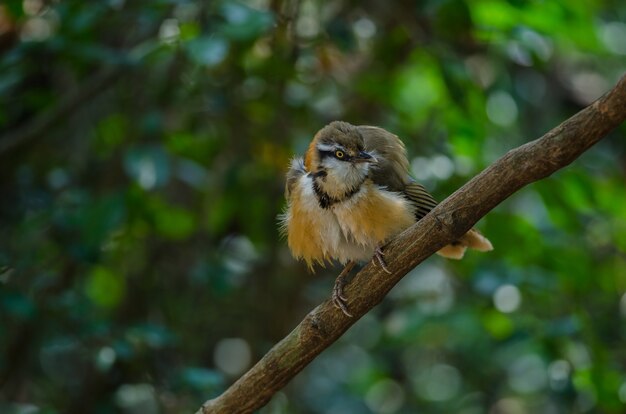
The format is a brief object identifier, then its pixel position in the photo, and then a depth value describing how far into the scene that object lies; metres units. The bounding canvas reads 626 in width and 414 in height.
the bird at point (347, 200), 7.44
